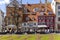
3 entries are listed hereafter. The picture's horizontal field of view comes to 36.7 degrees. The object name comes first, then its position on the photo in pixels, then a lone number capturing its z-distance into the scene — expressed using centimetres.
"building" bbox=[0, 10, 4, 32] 2907
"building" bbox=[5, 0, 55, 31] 2530
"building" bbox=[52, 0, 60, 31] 2698
